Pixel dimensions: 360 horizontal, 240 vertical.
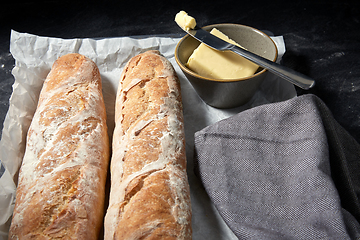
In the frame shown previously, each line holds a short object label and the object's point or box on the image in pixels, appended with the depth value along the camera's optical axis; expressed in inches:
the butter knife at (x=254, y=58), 21.1
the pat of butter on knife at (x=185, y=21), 23.5
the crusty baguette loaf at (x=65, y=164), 19.7
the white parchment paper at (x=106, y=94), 21.1
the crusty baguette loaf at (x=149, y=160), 19.3
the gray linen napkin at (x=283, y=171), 18.9
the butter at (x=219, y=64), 22.7
